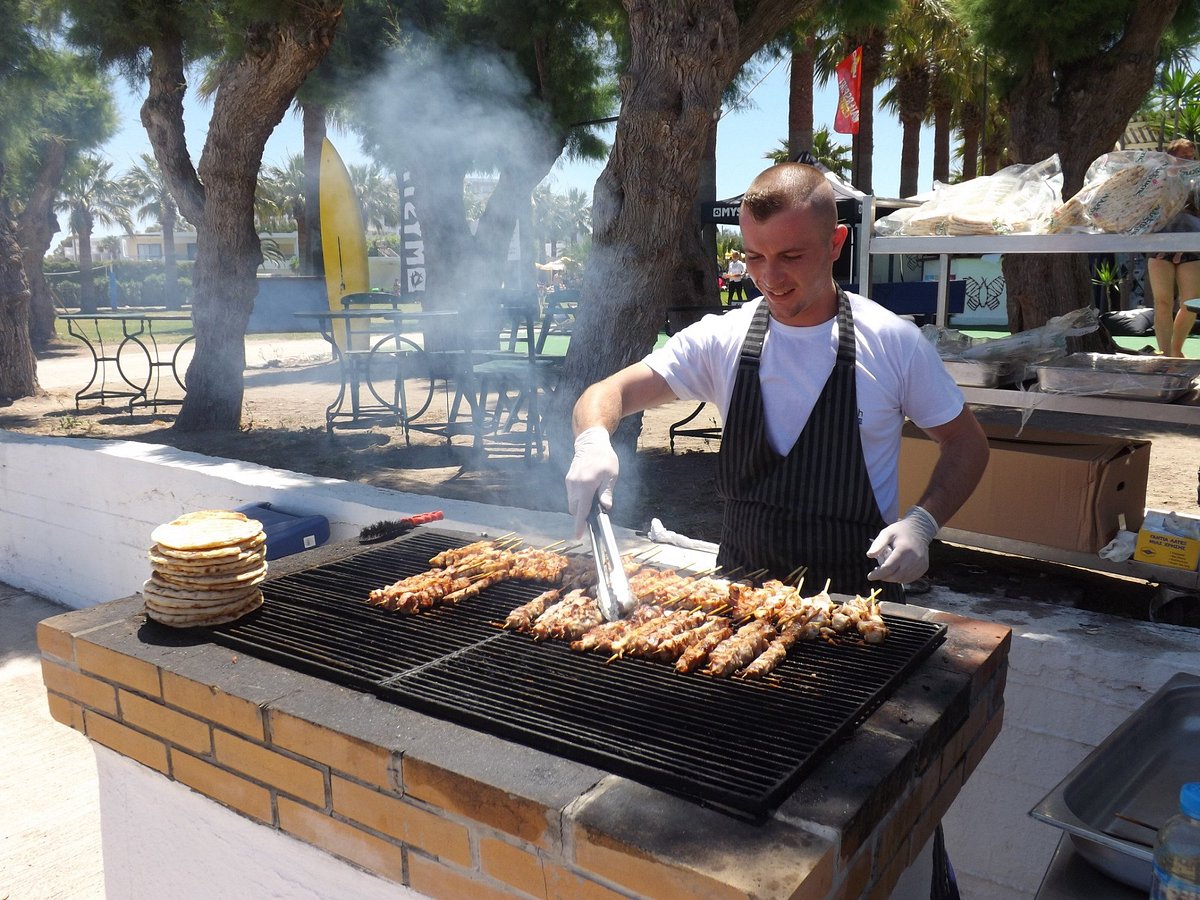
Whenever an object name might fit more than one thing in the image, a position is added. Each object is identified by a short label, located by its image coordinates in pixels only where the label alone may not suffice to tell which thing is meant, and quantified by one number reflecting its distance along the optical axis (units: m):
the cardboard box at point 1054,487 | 4.24
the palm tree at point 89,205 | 38.34
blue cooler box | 3.83
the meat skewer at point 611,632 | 2.21
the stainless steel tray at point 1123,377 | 3.67
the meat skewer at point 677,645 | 2.15
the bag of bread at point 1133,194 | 3.52
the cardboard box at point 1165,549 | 4.03
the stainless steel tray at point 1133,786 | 1.51
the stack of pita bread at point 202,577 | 2.40
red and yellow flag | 21.33
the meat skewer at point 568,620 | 2.29
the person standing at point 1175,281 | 3.59
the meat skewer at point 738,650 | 2.06
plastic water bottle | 1.31
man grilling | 2.55
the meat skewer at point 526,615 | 2.36
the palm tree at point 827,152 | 38.41
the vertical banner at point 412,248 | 15.38
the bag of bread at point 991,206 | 3.96
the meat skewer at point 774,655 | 2.05
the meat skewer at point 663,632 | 2.17
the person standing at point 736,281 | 22.42
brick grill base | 1.52
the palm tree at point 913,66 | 25.52
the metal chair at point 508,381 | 7.43
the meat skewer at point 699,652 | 2.08
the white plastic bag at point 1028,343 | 4.18
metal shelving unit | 3.61
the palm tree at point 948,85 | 25.80
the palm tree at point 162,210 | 46.53
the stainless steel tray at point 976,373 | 4.08
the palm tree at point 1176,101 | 25.50
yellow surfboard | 12.96
